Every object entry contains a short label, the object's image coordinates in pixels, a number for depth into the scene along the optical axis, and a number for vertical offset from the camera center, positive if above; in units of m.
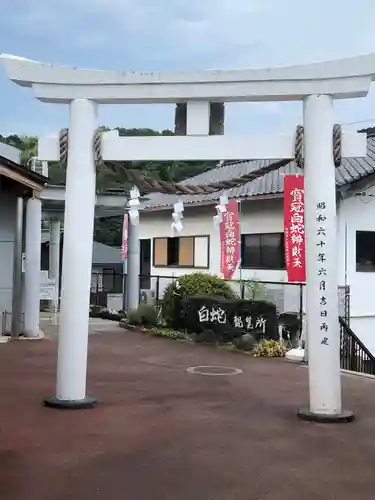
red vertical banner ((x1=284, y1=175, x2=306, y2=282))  12.97 +1.43
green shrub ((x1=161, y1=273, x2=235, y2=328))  17.00 +0.17
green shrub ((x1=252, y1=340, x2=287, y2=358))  13.58 -1.10
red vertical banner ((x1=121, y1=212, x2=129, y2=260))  21.48 +2.01
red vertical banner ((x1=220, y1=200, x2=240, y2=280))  16.78 +1.50
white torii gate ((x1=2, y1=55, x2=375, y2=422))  7.88 +1.89
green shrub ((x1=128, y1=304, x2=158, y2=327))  18.27 -0.57
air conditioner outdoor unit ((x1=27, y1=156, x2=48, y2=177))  18.46 +3.68
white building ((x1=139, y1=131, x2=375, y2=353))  16.95 +1.89
